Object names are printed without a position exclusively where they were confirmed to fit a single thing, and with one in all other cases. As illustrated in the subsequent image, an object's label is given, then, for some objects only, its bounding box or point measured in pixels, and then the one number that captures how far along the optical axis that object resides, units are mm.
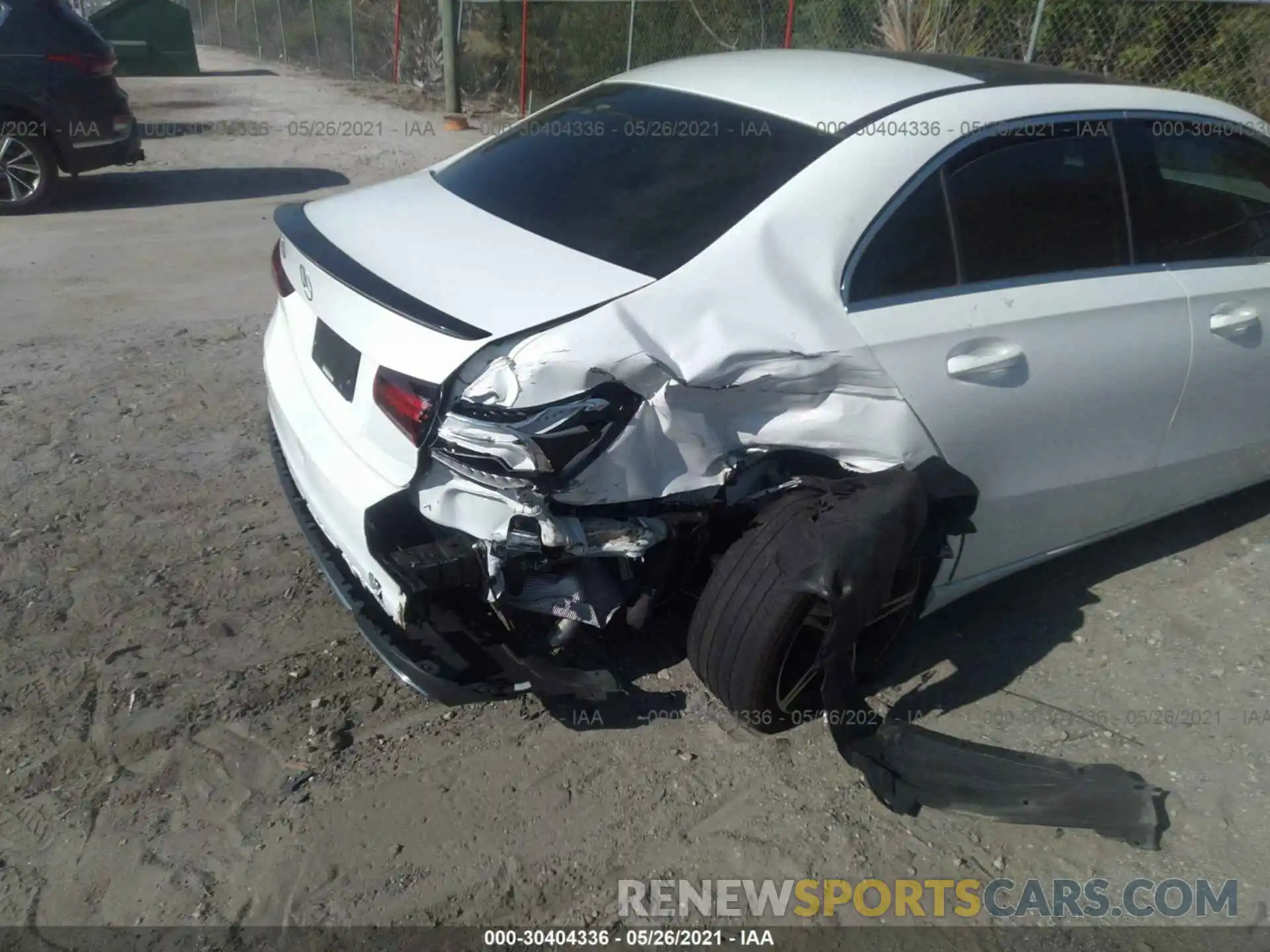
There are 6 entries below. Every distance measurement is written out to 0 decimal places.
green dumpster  19250
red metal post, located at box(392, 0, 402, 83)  18266
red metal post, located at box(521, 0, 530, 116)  14516
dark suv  8320
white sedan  2574
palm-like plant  10484
